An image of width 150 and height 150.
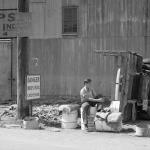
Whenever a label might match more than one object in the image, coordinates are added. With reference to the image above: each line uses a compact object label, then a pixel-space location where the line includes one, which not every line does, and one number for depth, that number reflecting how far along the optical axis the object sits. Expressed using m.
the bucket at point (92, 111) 13.80
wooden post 15.41
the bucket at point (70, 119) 14.23
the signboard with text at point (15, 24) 15.46
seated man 13.79
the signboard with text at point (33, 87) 14.89
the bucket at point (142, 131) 12.73
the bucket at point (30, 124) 14.21
